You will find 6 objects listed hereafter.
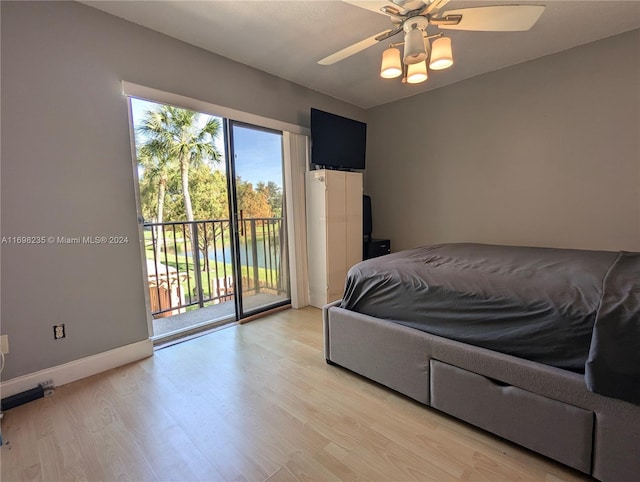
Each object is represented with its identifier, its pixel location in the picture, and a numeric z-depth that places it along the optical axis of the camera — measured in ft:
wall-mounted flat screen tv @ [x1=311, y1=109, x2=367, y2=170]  10.83
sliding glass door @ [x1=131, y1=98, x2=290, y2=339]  9.88
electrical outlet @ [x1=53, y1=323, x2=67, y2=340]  6.41
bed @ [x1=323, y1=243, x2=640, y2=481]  3.62
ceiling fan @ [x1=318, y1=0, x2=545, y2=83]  4.91
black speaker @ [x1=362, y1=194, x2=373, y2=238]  13.33
